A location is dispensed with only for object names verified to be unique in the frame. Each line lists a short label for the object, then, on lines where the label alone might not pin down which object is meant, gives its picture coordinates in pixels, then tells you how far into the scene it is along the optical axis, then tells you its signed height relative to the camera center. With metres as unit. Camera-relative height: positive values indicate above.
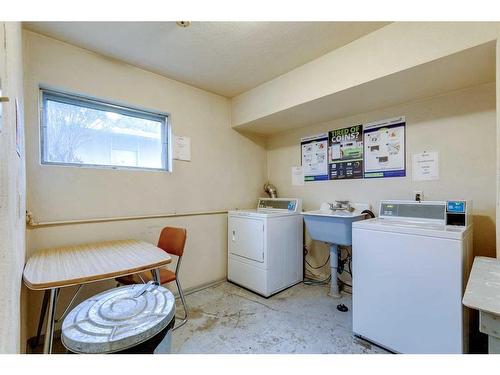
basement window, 1.91 +0.49
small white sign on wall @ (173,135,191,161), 2.53 +0.41
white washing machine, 1.38 -0.65
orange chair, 1.89 -0.62
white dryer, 2.49 -0.76
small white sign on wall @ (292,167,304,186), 3.09 +0.09
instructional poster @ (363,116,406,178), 2.27 +0.35
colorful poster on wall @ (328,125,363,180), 2.56 +0.34
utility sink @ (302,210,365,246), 2.12 -0.43
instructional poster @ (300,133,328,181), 2.85 +0.33
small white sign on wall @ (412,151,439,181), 2.07 +0.14
